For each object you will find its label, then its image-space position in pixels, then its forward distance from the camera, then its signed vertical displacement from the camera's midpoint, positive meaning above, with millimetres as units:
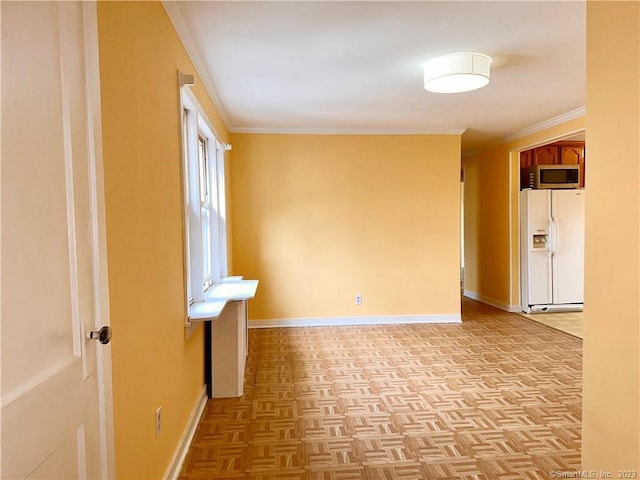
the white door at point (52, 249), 839 -47
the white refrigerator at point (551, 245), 5750 -339
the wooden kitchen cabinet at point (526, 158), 6215 +918
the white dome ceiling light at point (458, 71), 2941 +1068
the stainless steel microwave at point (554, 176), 5758 +606
